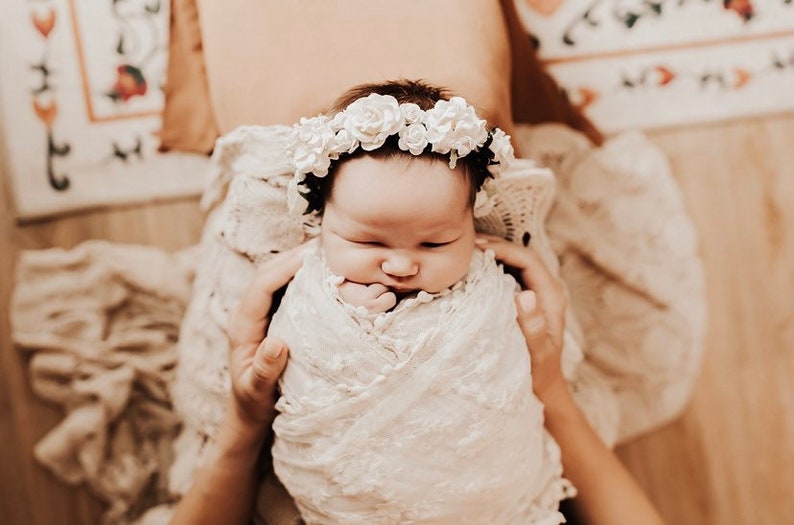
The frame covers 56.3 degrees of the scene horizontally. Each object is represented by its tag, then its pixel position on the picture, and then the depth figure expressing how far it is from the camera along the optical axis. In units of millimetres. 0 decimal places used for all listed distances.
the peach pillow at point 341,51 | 1059
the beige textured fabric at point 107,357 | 1427
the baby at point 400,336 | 899
